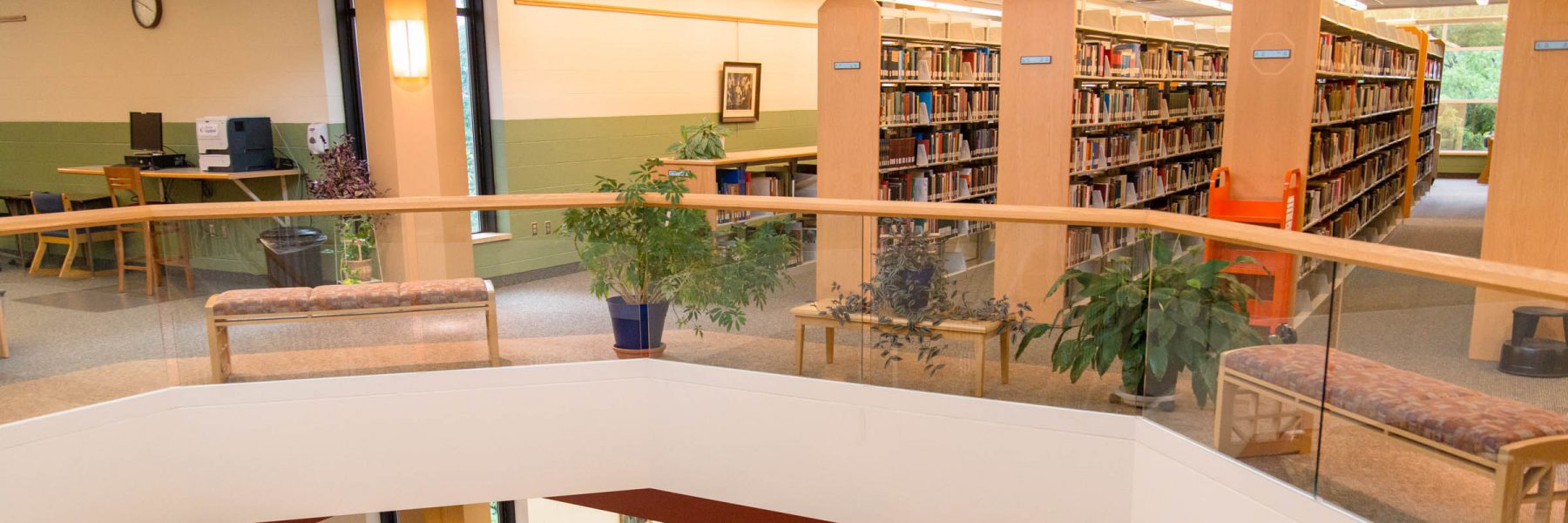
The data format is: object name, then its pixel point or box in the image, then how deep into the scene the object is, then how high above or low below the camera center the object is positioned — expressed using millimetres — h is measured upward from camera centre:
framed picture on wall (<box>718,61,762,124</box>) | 9938 +2
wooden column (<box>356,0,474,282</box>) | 6602 -99
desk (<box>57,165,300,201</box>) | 7168 -537
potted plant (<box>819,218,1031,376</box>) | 4457 -873
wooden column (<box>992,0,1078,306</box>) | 6160 -95
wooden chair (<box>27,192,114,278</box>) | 4348 -598
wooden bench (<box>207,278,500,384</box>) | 4633 -930
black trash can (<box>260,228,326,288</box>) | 4645 -712
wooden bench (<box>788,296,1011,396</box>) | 4355 -1011
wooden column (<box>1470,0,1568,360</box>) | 4965 -303
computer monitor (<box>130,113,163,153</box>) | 7574 -241
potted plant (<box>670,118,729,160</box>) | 7848 -384
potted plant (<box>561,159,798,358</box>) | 4906 -784
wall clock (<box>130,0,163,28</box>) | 7648 +624
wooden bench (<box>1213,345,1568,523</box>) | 2869 -982
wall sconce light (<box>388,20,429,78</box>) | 6527 +284
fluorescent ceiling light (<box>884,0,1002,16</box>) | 10773 +898
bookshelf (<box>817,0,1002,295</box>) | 6473 -159
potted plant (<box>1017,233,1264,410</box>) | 3693 -877
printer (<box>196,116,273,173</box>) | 7148 -321
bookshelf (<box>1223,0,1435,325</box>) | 5691 -215
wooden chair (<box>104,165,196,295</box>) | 4527 -666
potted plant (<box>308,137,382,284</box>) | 6848 -526
